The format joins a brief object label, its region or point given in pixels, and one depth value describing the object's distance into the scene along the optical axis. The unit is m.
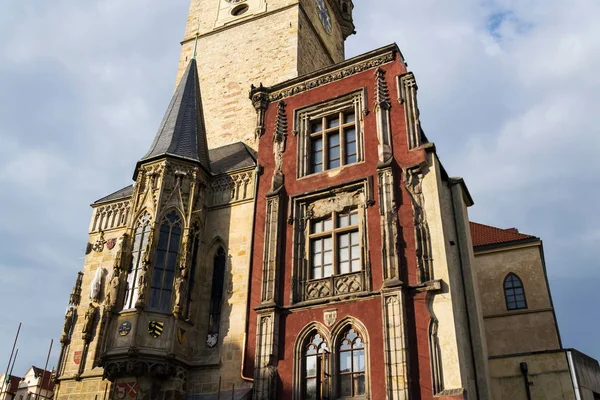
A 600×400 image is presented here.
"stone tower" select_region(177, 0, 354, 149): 22.95
